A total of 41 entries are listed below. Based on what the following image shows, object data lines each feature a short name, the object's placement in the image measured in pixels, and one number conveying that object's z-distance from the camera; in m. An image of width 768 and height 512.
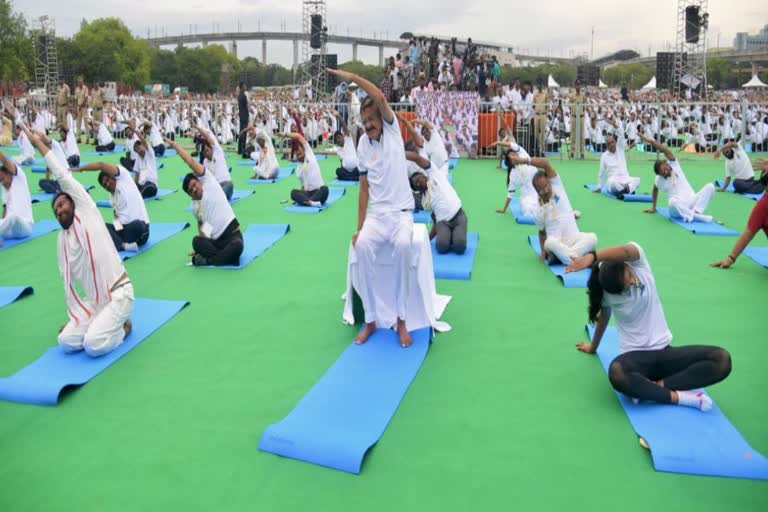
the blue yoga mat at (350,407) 3.84
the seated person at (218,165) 11.65
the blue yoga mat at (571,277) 6.99
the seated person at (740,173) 12.31
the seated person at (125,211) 8.63
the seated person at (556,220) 7.57
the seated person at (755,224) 7.37
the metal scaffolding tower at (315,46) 38.88
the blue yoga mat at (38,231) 9.27
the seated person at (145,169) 12.36
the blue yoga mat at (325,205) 11.37
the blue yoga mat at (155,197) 11.97
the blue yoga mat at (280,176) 14.50
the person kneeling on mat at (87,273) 5.27
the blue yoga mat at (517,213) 10.30
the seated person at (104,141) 19.58
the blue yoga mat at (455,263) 7.43
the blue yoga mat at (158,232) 8.66
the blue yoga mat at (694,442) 3.60
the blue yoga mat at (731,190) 12.02
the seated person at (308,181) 11.67
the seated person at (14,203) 9.02
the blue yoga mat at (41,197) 12.43
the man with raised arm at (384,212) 5.44
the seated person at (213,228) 7.93
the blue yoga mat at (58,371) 4.64
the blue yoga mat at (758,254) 7.75
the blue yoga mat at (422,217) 10.30
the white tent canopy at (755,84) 41.12
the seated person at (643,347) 4.20
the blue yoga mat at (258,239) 8.33
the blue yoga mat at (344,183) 14.19
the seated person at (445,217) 8.32
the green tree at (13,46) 42.56
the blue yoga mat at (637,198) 12.03
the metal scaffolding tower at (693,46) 30.41
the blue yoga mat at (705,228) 9.38
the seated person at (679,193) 10.00
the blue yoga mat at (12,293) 6.78
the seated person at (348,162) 14.82
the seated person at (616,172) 12.28
